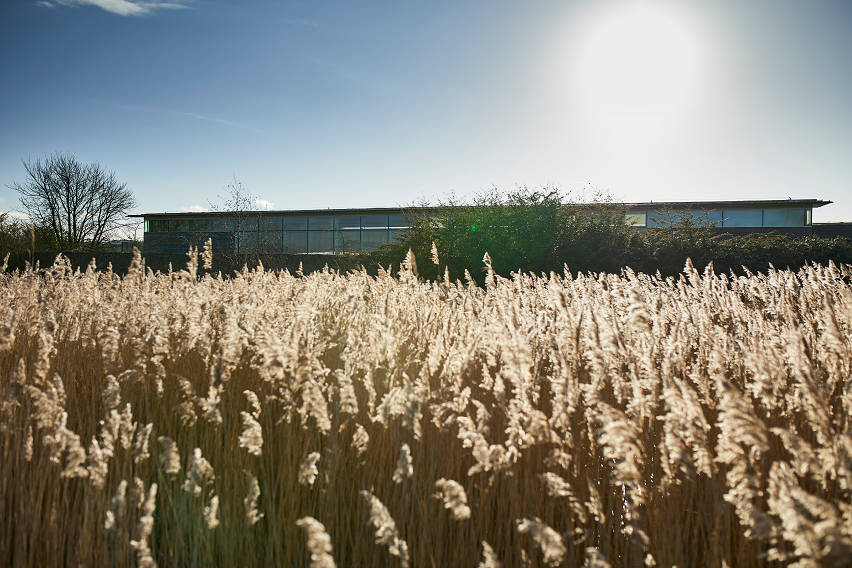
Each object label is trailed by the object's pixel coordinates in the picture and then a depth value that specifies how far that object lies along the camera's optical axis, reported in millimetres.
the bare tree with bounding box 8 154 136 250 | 29875
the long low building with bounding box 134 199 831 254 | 28891
